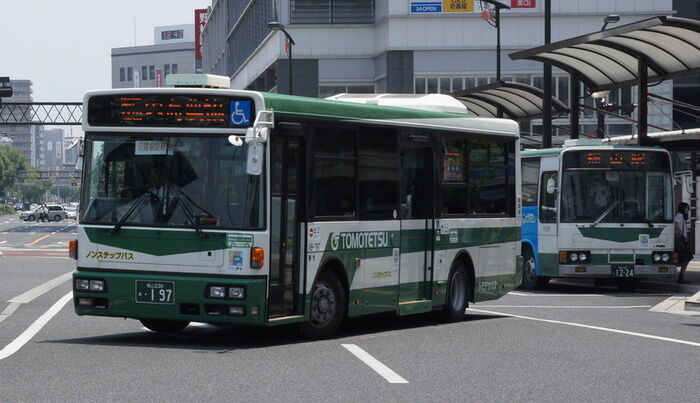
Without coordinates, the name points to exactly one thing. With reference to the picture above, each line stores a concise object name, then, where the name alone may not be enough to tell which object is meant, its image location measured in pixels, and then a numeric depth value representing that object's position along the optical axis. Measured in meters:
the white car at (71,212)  142.69
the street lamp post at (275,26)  53.31
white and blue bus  25.70
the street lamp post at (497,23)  41.80
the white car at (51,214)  128.25
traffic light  72.04
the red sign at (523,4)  68.75
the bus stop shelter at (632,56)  24.33
